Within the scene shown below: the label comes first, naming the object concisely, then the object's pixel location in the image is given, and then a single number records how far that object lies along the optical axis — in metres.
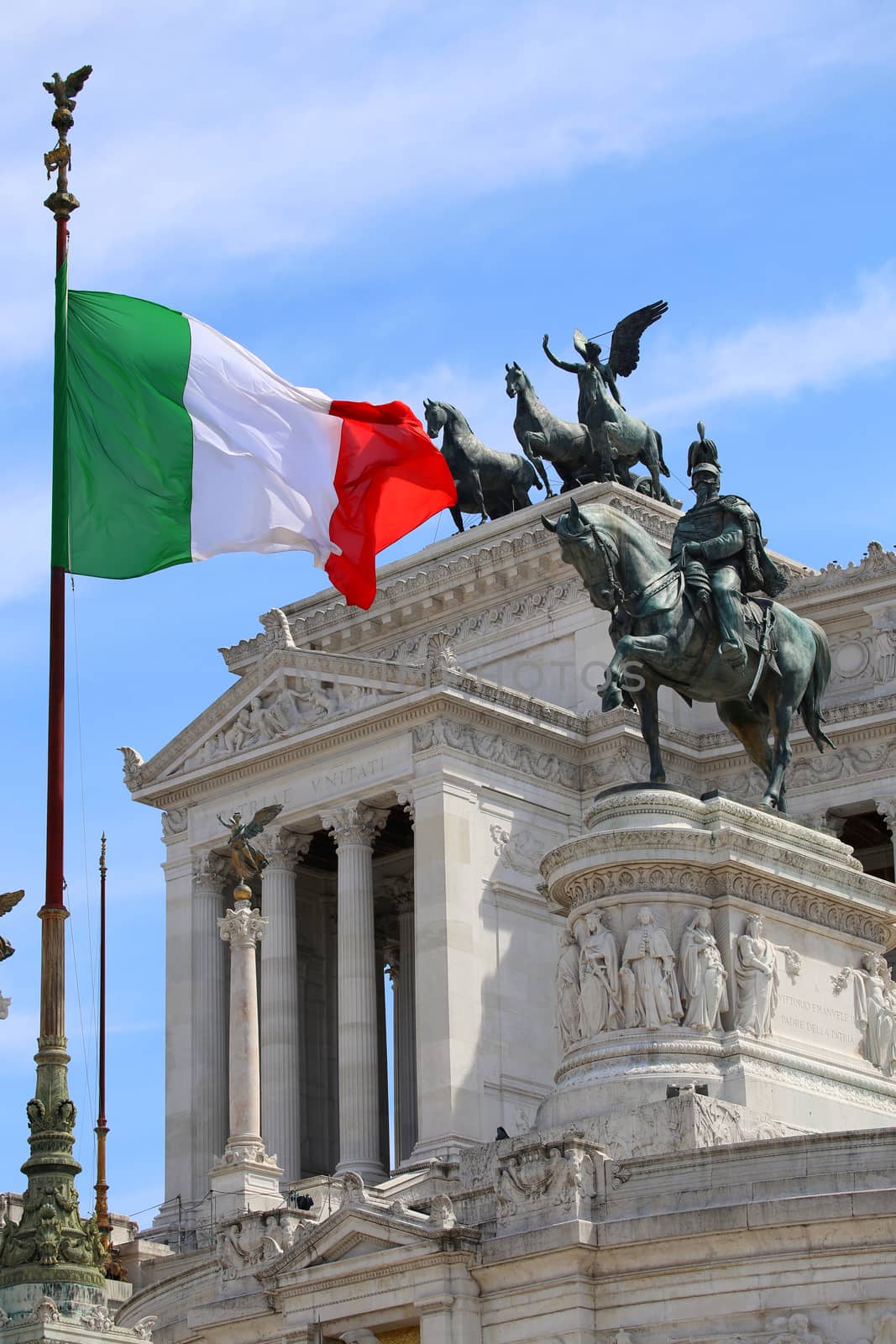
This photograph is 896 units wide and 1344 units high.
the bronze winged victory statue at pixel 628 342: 66.94
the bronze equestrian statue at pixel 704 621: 37.72
